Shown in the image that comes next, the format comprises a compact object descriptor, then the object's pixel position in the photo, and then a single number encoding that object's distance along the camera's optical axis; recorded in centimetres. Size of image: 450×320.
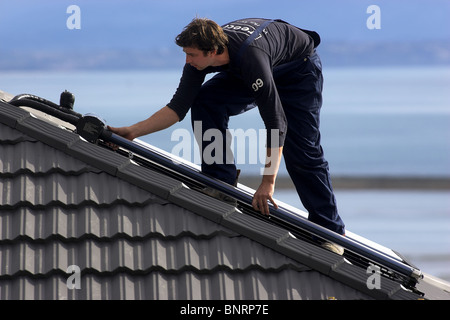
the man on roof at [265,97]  877
